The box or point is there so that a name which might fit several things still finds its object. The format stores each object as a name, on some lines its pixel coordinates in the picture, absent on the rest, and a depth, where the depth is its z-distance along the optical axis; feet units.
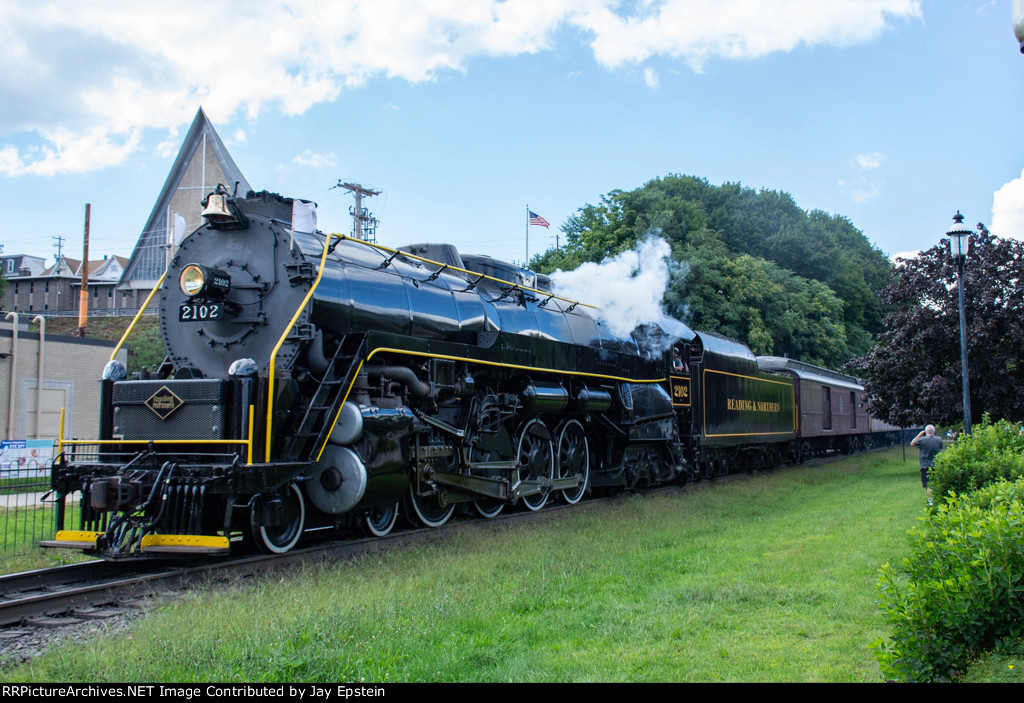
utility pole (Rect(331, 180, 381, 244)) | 131.85
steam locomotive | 24.47
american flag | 90.22
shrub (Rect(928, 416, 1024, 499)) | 27.35
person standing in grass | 46.16
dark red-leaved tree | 62.49
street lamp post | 49.73
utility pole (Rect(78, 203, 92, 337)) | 107.04
